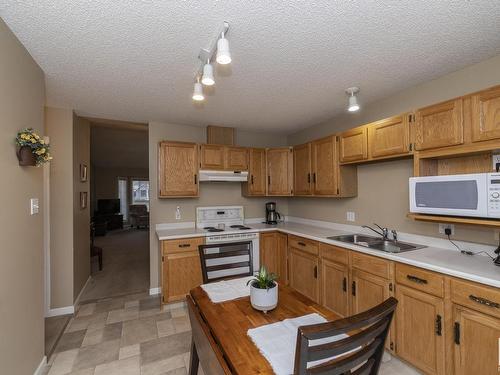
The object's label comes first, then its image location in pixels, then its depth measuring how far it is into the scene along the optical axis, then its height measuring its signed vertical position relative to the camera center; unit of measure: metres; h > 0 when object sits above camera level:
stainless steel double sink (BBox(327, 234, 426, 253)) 2.45 -0.61
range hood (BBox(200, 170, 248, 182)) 3.59 +0.22
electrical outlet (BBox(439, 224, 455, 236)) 2.19 -0.37
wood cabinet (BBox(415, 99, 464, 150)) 1.91 +0.51
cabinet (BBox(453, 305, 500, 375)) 1.50 -1.00
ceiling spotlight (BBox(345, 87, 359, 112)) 2.45 +0.92
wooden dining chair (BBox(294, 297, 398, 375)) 0.74 -0.50
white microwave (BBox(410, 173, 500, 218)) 1.66 -0.06
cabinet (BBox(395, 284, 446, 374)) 1.77 -1.10
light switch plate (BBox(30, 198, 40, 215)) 1.89 -0.11
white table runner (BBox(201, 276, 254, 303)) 1.59 -0.70
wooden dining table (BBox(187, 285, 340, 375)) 1.00 -0.70
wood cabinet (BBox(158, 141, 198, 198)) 3.39 +0.30
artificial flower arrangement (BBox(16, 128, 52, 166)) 1.65 +0.31
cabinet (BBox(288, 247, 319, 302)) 2.98 -1.08
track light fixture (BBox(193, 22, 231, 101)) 1.37 +0.83
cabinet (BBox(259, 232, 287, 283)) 3.58 -0.93
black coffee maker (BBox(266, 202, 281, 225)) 4.22 -0.43
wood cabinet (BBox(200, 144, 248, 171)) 3.63 +0.50
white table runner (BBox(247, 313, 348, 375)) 0.97 -0.69
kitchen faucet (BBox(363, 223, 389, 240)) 2.74 -0.51
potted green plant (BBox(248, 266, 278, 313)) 1.38 -0.59
